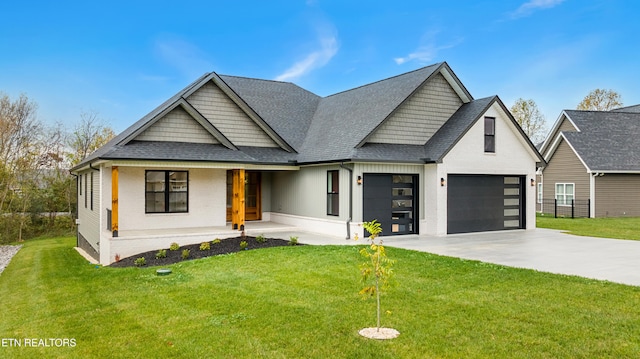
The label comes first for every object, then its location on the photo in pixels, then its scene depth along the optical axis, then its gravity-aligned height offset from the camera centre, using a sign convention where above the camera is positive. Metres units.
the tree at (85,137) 30.12 +2.74
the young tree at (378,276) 5.77 -1.22
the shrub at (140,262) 11.96 -2.10
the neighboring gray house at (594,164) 25.42 +0.94
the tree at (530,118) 45.28 +6.03
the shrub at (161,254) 12.57 -1.99
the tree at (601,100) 46.41 +8.02
